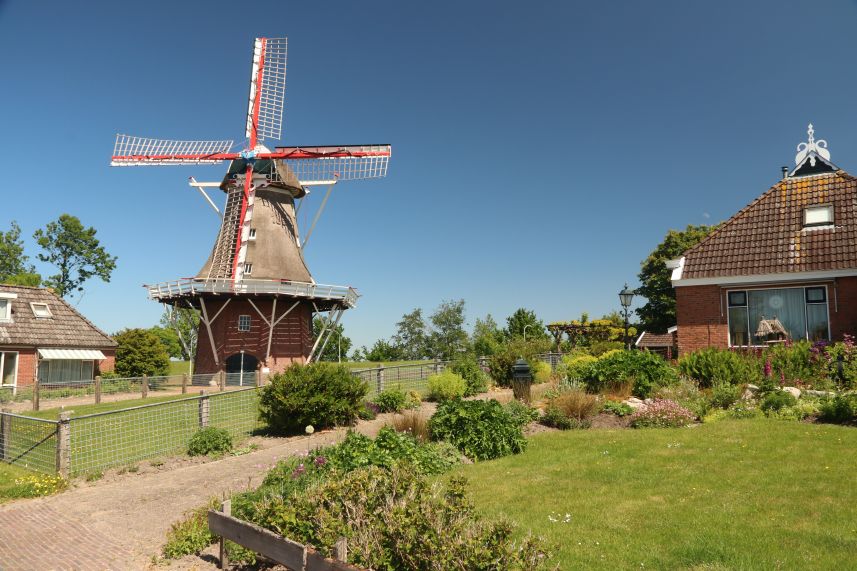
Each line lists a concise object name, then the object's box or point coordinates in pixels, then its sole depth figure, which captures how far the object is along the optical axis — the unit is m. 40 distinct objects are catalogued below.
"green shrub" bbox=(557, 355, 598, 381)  16.92
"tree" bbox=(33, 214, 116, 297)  57.22
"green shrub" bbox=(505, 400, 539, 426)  12.44
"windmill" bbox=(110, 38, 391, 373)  29.56
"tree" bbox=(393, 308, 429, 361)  55.62
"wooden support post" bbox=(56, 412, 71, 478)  10.64
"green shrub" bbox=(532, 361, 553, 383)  21.46
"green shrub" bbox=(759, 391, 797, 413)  12.37
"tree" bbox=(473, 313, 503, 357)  41.78
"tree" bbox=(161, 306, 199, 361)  30.40
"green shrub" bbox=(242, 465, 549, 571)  4.28
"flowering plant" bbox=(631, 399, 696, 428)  12.13
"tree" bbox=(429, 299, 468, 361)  53.91
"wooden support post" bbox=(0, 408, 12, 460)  12.55
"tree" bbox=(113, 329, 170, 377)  35.75
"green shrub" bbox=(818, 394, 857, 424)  10.97
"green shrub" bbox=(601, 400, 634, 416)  13.29
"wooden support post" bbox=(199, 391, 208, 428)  13.14
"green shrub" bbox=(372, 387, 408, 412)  16.53
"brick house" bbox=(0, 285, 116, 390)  29.56
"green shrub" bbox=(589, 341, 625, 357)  26.58
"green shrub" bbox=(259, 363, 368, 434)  13.28
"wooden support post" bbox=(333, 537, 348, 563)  4.69
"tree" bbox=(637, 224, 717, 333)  40.53
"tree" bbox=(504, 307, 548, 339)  45.96
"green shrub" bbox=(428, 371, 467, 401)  18.23
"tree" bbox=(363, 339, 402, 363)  56.69
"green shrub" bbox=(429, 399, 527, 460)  10.38
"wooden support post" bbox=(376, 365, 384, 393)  18.97
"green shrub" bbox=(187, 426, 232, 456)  11.91
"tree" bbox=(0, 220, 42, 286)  56.62
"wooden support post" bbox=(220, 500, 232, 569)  6.23
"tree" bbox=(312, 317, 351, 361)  67.88
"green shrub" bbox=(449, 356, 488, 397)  20.08
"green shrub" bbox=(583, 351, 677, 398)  15.36
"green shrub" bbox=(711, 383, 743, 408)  13.24
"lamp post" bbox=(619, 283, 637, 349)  22.64
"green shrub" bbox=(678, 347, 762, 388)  15.13
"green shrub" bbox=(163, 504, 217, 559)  6.74
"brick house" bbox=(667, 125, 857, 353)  17.30
